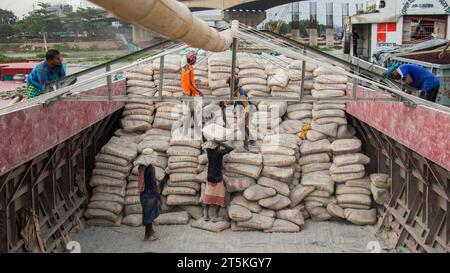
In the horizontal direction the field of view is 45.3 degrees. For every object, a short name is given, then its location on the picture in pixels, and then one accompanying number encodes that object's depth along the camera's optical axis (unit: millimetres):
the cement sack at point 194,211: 7984
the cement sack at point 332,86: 9266
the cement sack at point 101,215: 7727
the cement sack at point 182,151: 8266
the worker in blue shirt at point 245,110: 8293
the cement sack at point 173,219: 7797
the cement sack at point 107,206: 7754
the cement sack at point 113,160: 8117
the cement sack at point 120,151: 8156
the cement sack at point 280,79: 9297
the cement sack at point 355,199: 7715
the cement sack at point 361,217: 7621
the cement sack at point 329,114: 8734
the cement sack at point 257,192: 7664
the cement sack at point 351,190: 7797
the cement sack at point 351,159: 7984
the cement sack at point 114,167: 8117
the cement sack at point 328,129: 8531
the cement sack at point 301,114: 9016
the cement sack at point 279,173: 7867
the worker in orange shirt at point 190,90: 8178
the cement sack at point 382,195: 7539
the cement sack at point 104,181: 8000
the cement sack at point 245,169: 7805
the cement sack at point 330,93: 9194
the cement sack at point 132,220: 7750
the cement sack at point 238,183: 7836
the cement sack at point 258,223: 7516
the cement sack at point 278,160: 7931
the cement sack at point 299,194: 7910
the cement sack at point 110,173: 8062
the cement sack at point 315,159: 8234
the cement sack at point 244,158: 7879
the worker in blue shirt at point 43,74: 6555
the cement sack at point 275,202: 7660
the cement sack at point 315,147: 8289
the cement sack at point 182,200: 8023
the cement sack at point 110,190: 7945
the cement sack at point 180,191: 8008
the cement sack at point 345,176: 7914
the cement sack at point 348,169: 7910
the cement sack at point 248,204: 7684
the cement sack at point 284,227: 7526
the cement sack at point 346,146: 8102
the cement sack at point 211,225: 7555
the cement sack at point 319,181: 7887
